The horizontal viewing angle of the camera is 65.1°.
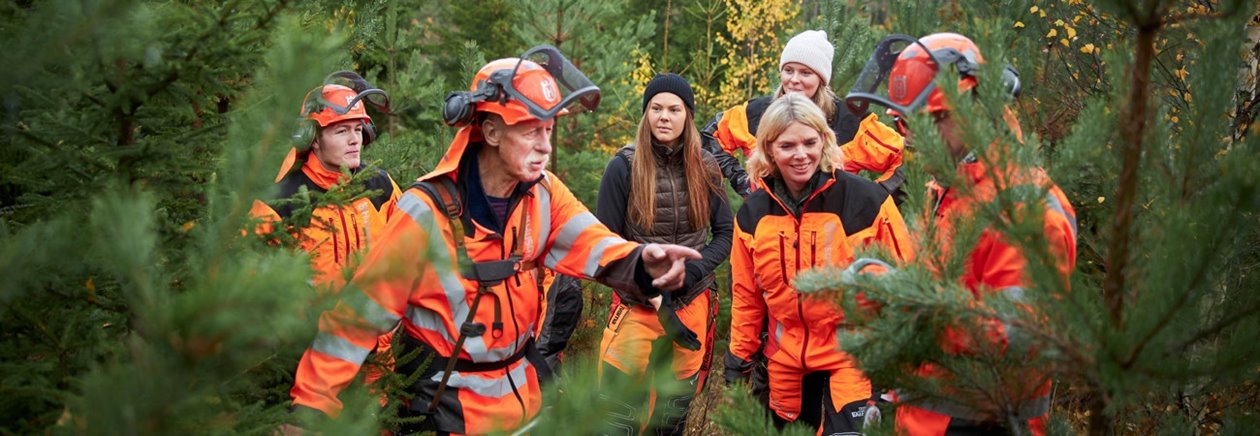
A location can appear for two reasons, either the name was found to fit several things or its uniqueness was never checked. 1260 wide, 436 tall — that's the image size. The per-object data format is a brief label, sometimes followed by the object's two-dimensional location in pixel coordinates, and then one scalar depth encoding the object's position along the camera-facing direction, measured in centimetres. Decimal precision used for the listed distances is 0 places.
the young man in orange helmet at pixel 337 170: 526
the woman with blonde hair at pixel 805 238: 462
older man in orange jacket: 363
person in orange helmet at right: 206
